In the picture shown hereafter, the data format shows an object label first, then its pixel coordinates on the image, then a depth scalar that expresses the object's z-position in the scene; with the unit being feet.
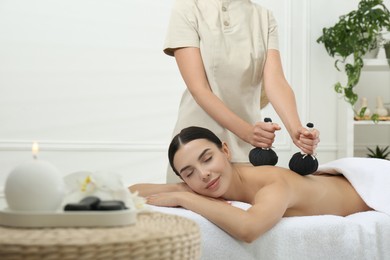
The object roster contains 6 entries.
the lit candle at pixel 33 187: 3.59
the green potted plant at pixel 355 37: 12.94
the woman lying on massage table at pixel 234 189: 5.72
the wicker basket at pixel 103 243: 3.12
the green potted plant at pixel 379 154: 13.38
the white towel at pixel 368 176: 6.74
